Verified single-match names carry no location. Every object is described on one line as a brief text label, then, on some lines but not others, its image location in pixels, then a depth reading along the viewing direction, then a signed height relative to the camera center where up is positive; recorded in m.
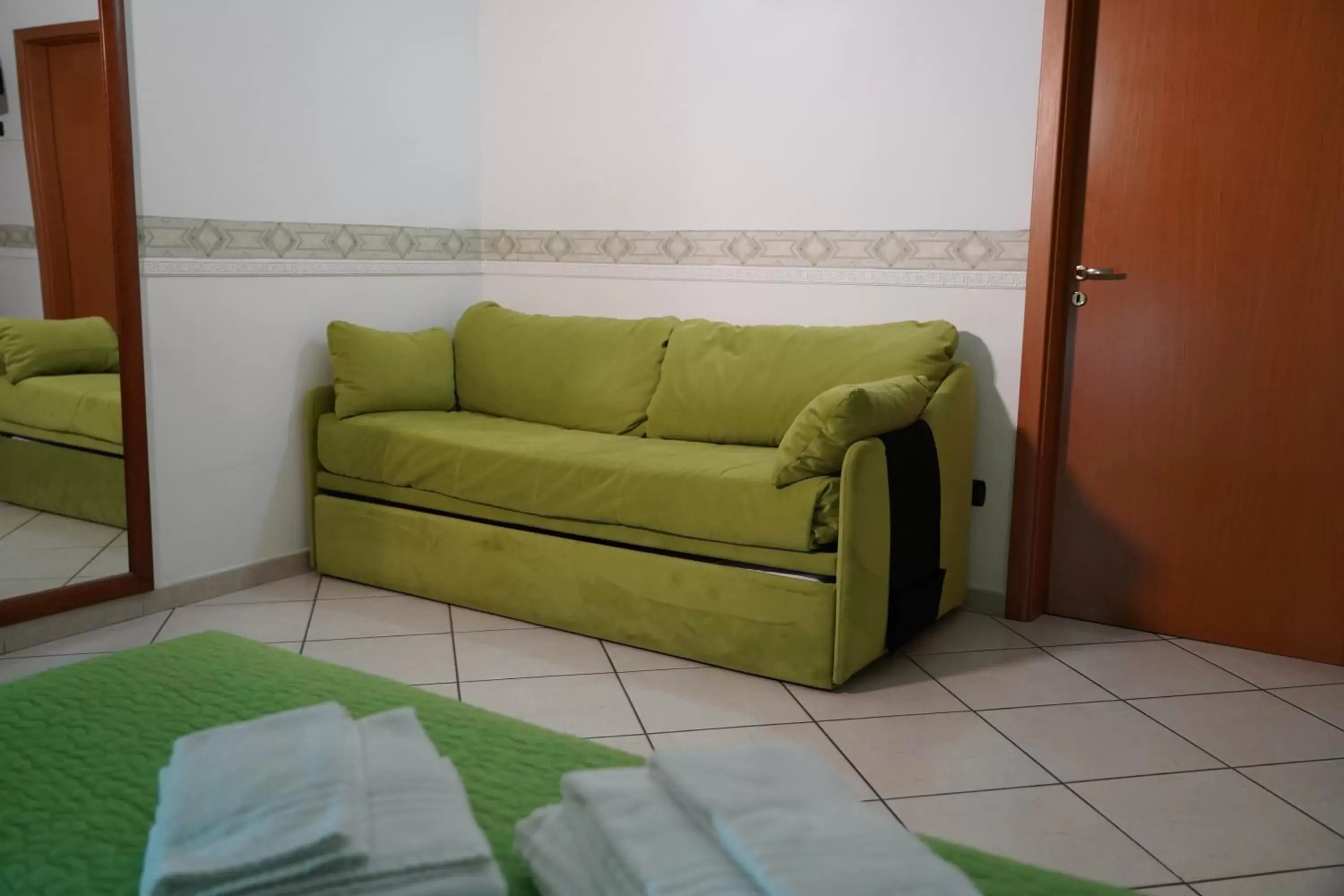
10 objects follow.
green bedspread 1.04 -0.57
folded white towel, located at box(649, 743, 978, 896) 0.90 -0.50
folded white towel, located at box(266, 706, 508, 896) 0.93 -0.52
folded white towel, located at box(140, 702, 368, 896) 0.91 -0.50
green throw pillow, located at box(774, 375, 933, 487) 2.69 -0.45
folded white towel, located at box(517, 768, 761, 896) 0.91 -0.51
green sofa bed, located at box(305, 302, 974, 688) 2.80 -0.70
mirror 2.98 -0.23
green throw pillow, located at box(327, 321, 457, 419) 3.69 -0.45
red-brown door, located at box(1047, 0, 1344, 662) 2.97 -0.24
